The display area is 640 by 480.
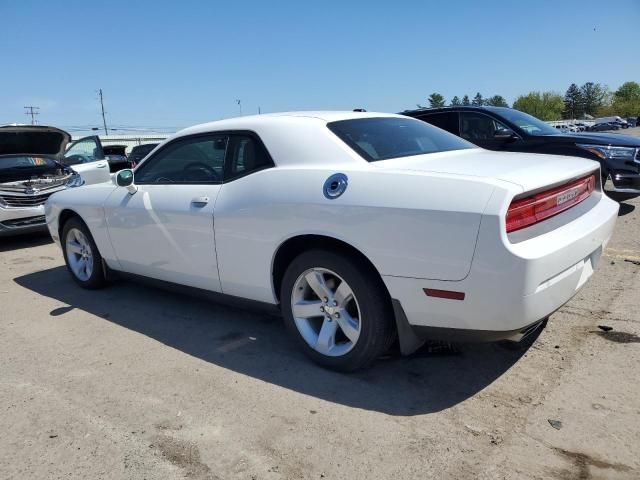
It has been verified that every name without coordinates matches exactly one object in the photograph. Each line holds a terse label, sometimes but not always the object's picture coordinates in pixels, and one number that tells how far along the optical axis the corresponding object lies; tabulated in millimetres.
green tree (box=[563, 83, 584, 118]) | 143625
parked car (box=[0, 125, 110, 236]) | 7598
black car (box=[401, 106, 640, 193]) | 6746
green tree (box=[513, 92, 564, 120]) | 129375
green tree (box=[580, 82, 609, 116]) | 140250
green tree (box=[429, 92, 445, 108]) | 125062
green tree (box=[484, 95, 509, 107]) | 124281
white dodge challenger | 2449
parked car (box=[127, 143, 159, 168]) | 17830
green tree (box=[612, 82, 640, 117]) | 118562
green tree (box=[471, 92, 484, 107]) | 148125
